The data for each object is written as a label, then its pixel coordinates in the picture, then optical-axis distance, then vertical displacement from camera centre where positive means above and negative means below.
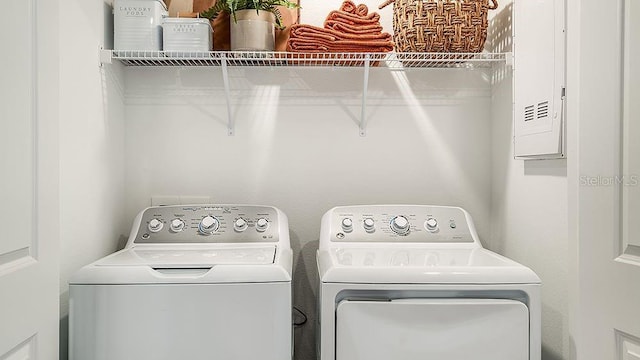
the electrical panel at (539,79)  1.46 +0.33
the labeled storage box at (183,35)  1.79 +0.53
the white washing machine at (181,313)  1.32 -0.37
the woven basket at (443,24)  1.75 +0.56
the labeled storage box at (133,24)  1.79 +0.57
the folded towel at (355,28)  1.83 +0.57
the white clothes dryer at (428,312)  1.31 -0.36
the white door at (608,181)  1.01 +0.00
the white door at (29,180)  0.94 -0.01
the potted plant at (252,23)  1.82 +0.58
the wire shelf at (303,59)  1.81 +0.47
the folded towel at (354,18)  1.84 +0.61
